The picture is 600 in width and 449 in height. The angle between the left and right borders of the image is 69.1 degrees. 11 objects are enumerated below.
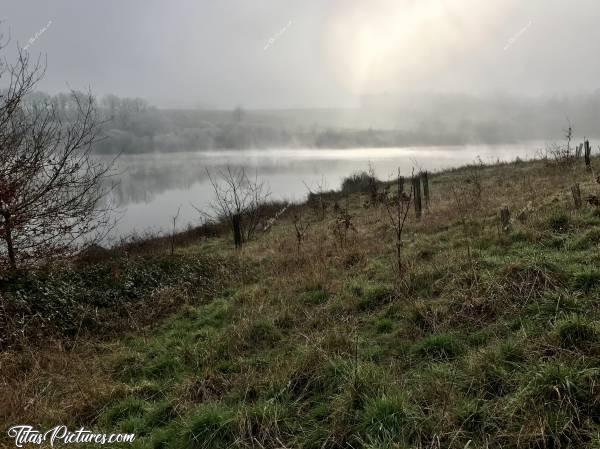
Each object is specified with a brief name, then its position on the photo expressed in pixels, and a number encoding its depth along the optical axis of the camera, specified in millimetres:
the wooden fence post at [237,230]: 16219
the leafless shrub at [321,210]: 20552
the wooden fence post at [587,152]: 16394
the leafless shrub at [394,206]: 14517
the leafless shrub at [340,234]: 10598
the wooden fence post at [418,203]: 13234
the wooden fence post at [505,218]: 8180
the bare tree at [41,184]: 8328
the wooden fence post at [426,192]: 15727
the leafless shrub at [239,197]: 18750
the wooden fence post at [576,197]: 8250
